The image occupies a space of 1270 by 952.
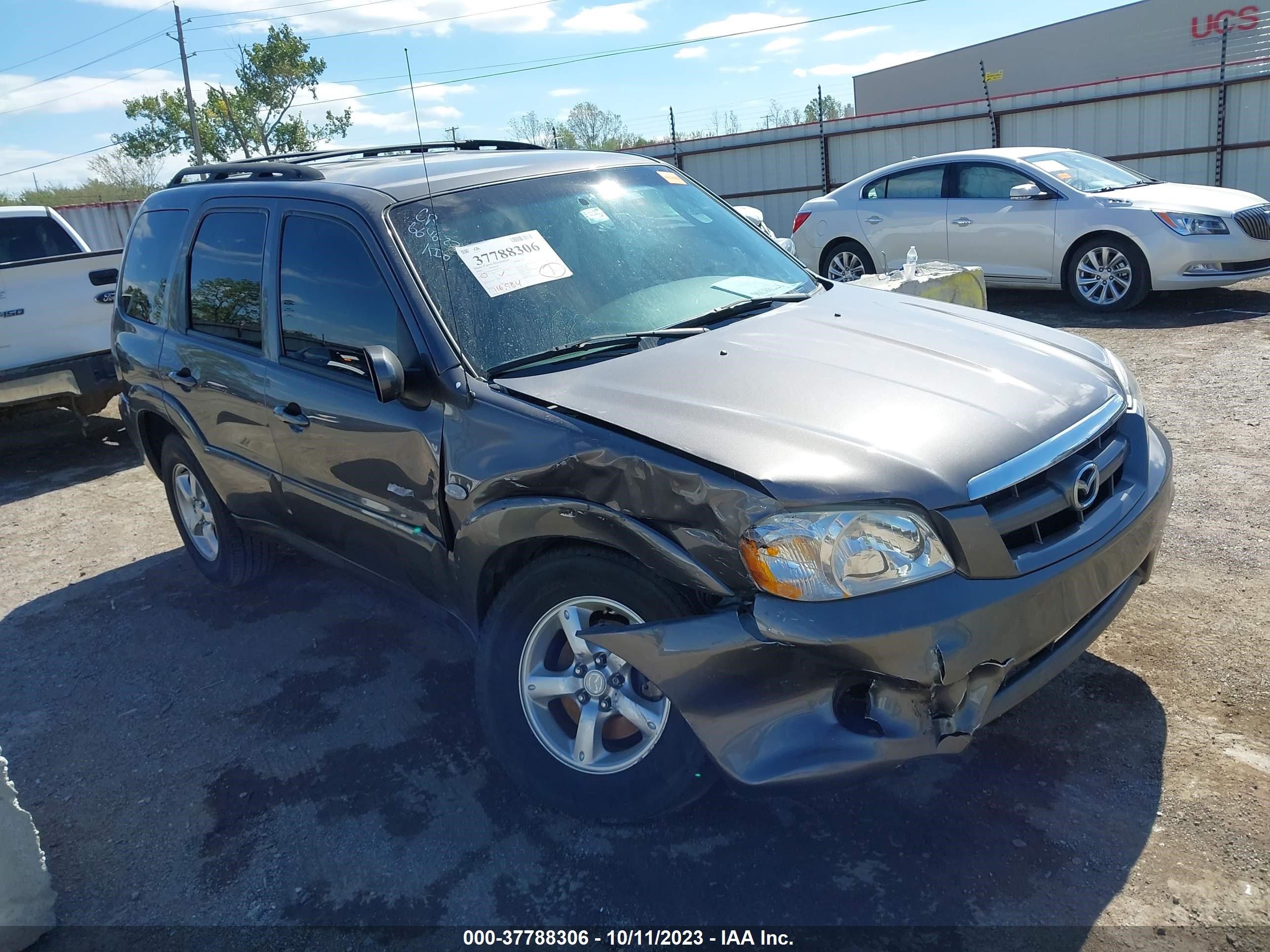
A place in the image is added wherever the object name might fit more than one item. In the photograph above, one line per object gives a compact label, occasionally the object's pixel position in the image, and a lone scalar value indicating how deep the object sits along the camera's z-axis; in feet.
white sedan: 28.53
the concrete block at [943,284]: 18.62
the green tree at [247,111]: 150.82
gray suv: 7.65
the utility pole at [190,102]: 143.84
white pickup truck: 23.66
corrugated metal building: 95.40
